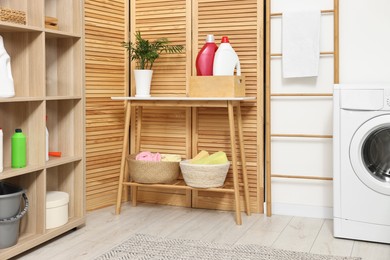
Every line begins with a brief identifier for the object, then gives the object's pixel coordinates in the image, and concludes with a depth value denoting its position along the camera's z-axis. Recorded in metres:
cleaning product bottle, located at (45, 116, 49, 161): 2.71
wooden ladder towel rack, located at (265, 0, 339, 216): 3.15
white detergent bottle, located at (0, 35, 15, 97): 2.38
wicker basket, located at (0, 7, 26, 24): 2.30
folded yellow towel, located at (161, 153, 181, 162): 3.25
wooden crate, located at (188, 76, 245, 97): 3.01
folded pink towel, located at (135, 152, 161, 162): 3.22
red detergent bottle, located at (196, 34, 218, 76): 3.16
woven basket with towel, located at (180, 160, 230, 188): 3.01
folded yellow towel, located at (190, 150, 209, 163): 3.19
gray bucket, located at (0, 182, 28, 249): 2.31
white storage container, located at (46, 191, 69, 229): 2.66
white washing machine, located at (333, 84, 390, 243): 2.63
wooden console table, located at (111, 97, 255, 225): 3.00
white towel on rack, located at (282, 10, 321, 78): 3.09
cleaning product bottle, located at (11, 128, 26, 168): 2.46
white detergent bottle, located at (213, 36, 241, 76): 3.10
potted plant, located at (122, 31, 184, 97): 3.27
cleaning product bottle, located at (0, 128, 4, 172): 2.35
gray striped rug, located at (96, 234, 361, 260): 2.43
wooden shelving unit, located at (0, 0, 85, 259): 2.53
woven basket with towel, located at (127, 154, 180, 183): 3.14
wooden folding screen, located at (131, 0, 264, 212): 3.29
